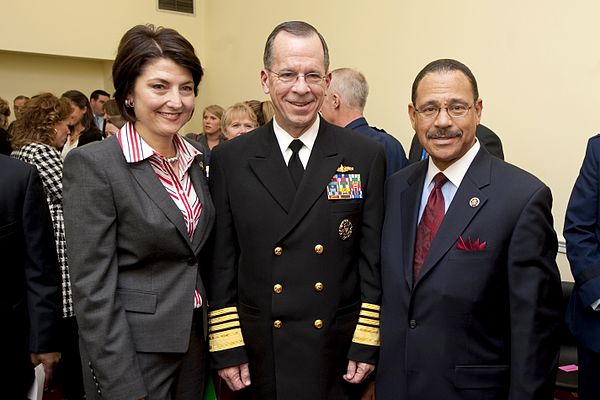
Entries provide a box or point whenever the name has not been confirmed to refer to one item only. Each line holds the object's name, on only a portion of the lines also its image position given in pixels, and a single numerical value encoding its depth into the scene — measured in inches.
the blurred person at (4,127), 166.9
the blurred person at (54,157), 126.2
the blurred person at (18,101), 259.0
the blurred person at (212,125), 199.7
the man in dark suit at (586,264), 81.7
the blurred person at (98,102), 287.8
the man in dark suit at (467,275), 62.6
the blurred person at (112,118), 165.9
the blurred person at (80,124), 184.2
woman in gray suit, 62.5
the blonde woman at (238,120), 153.6
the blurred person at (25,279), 73.2
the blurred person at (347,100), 135.6
